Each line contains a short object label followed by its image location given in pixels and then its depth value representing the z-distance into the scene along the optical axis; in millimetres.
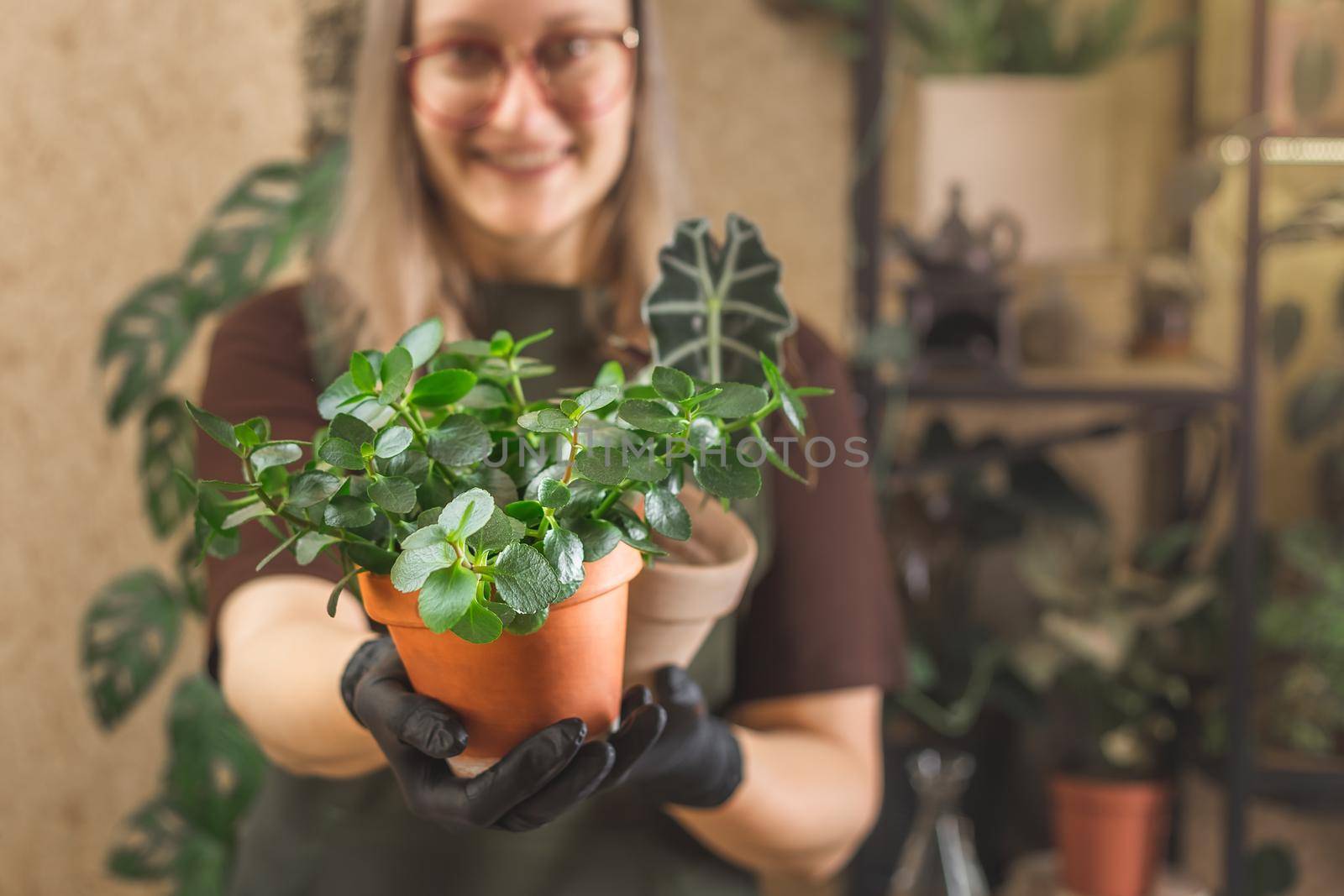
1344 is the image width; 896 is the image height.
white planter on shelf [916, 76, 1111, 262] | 1441
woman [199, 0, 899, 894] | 843
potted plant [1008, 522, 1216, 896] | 1430
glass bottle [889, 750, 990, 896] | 1415
